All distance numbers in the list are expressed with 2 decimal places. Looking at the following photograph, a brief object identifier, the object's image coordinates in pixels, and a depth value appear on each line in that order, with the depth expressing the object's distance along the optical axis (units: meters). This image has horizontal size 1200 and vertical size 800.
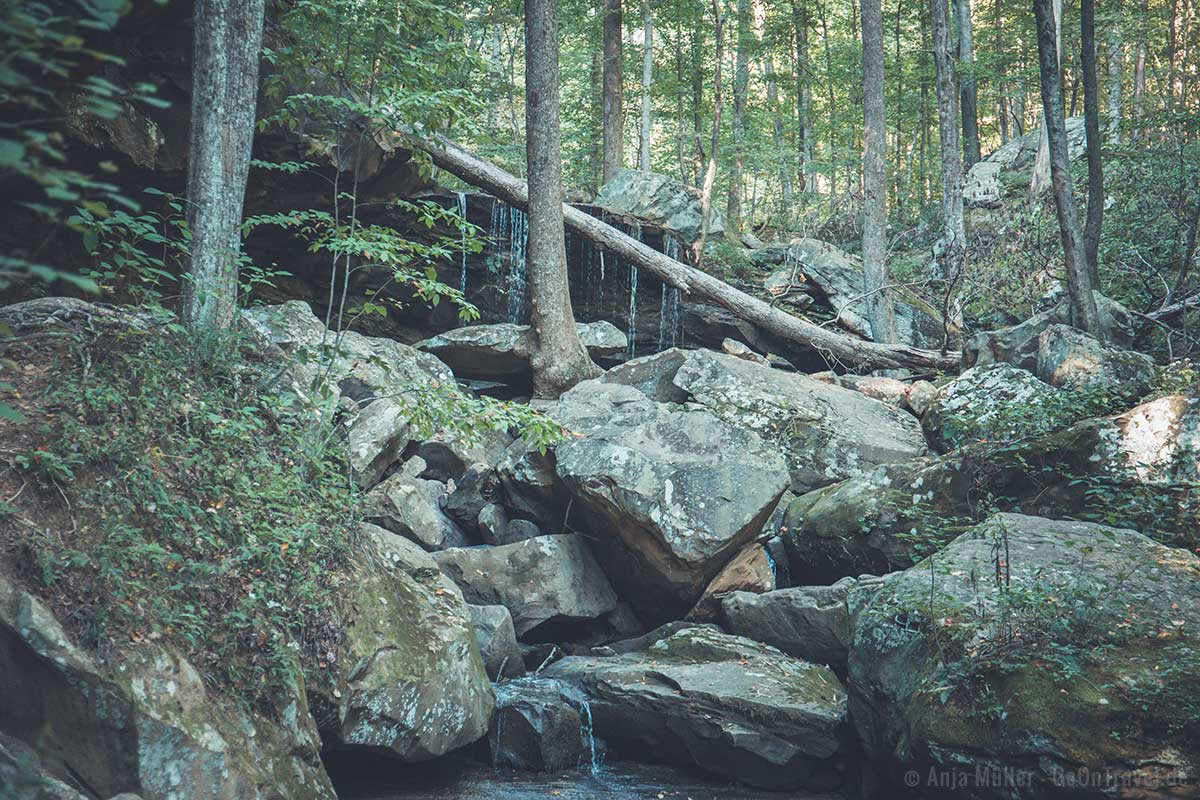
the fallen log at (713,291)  13.53
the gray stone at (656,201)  15.16
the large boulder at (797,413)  9.90
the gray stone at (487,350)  11.99
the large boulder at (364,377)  8.22
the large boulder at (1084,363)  8.88
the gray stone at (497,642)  6.85
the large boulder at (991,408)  7.95
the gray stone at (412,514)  8.20
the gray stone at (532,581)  7.79
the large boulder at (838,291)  15.84
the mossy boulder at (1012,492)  6.09
